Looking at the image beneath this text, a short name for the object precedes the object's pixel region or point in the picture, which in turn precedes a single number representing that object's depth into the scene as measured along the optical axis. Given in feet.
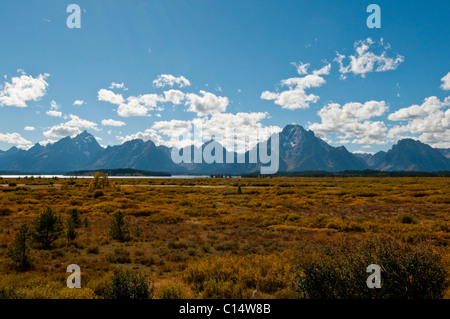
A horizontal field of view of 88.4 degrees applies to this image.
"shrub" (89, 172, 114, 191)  188.80
